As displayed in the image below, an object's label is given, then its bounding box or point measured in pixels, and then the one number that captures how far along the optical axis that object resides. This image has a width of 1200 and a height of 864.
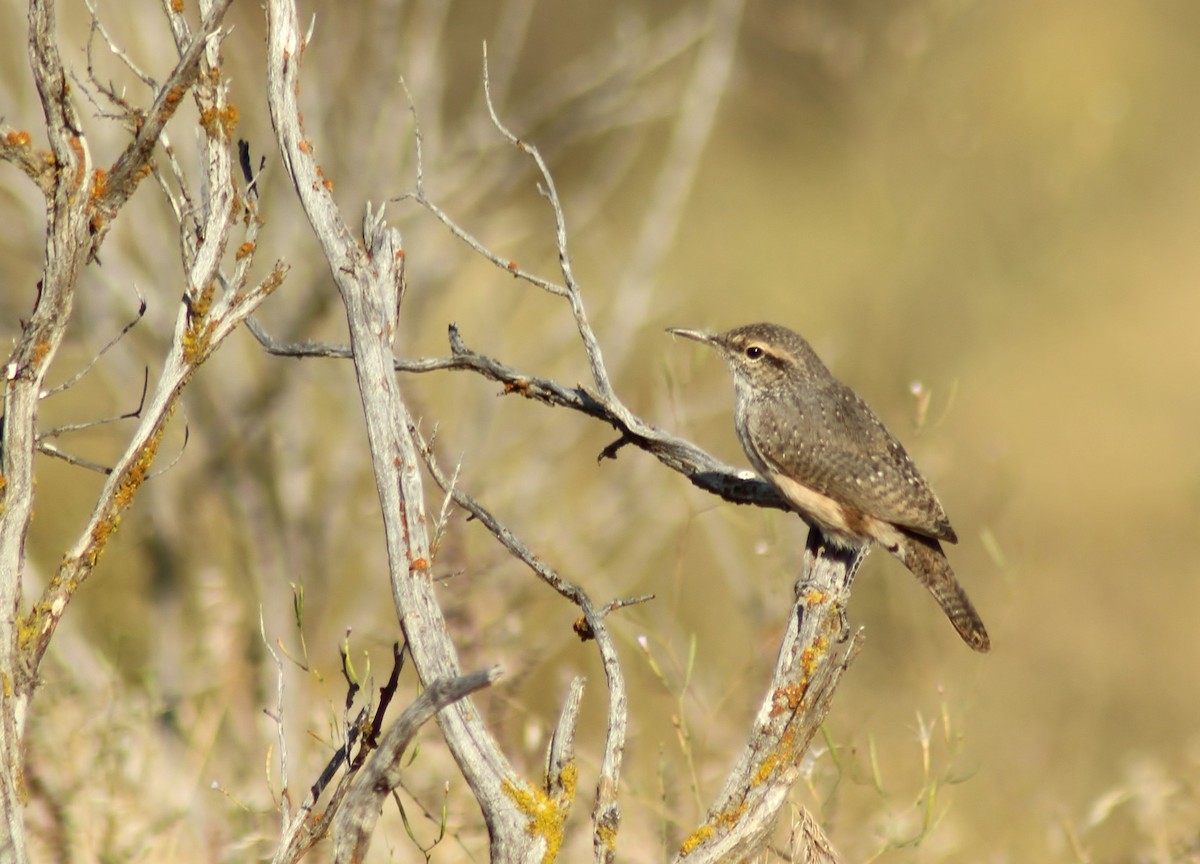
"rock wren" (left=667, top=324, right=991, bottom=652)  9.98
